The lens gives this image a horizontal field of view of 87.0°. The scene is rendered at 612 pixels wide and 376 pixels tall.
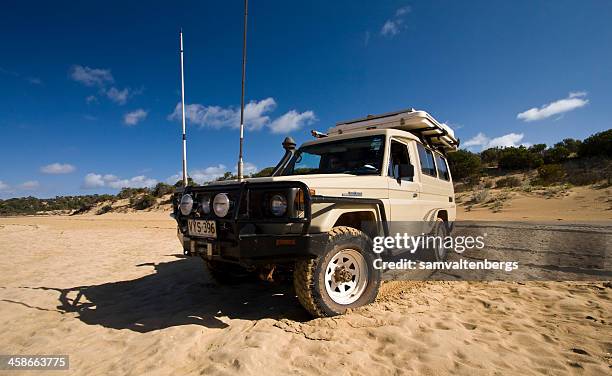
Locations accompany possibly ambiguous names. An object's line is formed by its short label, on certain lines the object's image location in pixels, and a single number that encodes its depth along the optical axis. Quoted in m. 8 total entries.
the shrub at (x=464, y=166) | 26.25
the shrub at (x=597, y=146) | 24.50
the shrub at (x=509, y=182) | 22.44
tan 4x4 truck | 2.98
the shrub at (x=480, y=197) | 18.77
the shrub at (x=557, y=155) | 27.12
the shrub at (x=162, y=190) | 31.62
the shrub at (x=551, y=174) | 21.28
